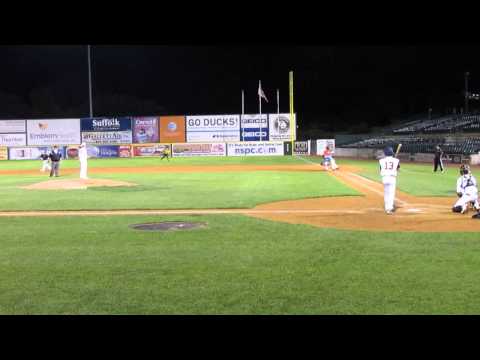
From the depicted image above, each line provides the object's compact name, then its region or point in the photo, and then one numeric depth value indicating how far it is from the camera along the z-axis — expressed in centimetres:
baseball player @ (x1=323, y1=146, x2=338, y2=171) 3195
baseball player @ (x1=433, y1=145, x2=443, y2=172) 2888
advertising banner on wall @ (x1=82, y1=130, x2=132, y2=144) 6091
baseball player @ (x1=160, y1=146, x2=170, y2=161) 5214
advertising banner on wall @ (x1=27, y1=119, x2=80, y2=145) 6122
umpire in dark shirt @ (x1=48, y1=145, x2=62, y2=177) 2875
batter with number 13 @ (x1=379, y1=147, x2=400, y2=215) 1330
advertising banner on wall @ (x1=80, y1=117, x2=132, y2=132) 6059
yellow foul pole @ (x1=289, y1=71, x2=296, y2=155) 5610
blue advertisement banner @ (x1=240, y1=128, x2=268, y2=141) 5925
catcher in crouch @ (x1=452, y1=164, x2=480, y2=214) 1318
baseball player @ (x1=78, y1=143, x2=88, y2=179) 2462
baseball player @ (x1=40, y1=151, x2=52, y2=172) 3412
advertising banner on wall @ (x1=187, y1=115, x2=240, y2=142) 5970
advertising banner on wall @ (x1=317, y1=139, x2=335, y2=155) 6134
